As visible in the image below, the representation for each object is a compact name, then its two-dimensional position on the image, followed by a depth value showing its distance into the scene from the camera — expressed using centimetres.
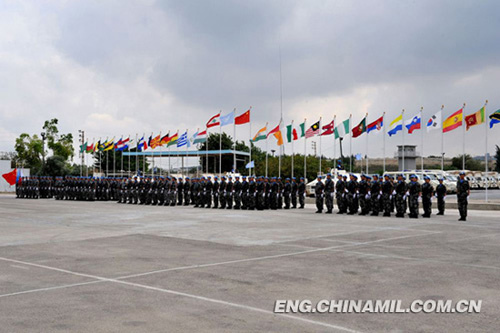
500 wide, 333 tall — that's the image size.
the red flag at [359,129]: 3120
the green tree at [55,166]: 6172
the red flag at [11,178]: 4295
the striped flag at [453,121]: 2661
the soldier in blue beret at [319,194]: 2347
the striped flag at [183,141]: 3894
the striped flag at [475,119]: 2611
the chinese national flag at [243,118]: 3416
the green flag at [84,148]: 4908
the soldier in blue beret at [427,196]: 2036
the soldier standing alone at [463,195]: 1862
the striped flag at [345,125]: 3225
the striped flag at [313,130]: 3281
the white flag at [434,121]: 2805
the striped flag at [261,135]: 3481
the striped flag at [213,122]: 3528
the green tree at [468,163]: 10501
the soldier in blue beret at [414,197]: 2019
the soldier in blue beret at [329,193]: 2330
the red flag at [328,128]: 3241
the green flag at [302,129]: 3381
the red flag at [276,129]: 3403
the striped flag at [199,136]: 3794
